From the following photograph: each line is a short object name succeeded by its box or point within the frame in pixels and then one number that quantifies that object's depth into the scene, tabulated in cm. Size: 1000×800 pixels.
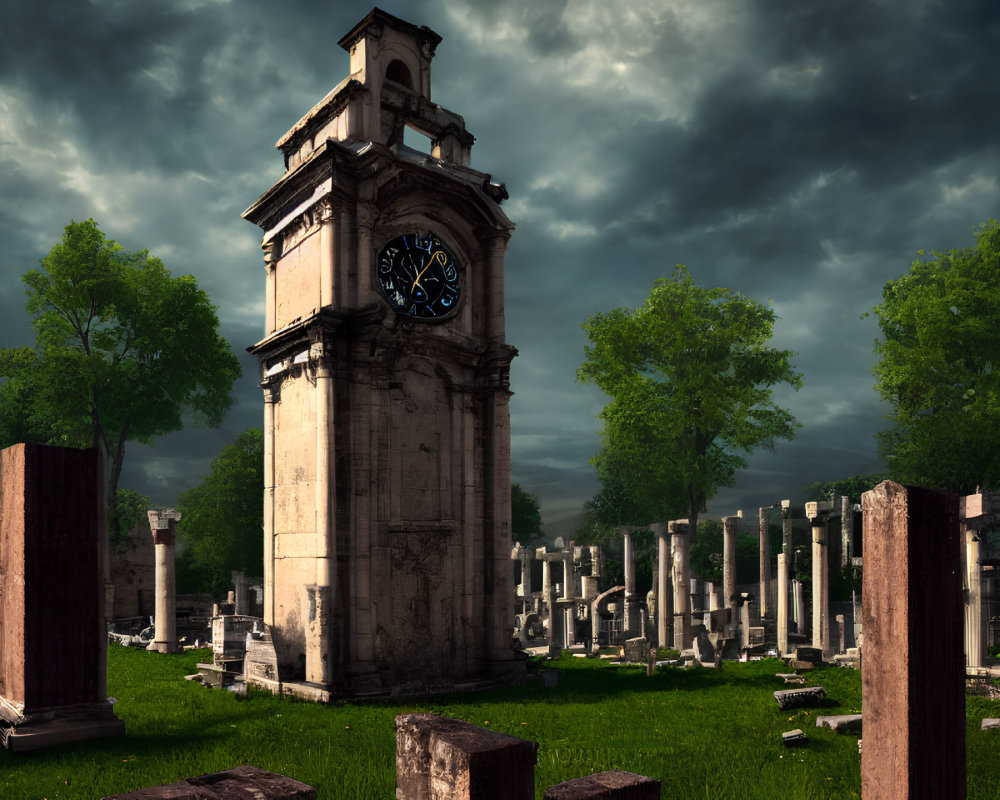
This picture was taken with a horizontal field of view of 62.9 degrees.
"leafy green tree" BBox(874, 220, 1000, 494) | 2902
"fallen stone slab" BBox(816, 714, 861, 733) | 1055
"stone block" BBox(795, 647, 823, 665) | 1766
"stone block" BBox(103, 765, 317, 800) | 390
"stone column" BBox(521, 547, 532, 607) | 3812
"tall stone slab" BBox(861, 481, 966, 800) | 482
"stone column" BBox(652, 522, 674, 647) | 2527
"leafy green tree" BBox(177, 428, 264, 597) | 3953
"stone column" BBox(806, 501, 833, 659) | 2084
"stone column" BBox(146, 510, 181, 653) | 2262
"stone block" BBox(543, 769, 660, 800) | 402
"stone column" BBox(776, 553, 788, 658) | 2218
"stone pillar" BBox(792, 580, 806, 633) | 2694
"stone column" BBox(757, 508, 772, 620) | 2614
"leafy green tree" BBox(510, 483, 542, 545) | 5338
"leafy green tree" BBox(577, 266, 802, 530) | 3469
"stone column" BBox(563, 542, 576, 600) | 2977
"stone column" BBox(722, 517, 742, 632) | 2586
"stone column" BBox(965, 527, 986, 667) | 1645
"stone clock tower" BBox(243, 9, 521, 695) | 1427
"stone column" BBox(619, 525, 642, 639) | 2922
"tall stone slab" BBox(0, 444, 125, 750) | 921
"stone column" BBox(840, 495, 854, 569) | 3558
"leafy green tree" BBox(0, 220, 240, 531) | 3297
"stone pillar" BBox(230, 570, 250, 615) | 3271
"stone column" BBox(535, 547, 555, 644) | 3235
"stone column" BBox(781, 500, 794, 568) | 2664
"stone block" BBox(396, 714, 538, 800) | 372
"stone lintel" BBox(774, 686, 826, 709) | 1224
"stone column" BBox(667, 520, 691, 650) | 2403
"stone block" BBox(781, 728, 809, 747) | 984
